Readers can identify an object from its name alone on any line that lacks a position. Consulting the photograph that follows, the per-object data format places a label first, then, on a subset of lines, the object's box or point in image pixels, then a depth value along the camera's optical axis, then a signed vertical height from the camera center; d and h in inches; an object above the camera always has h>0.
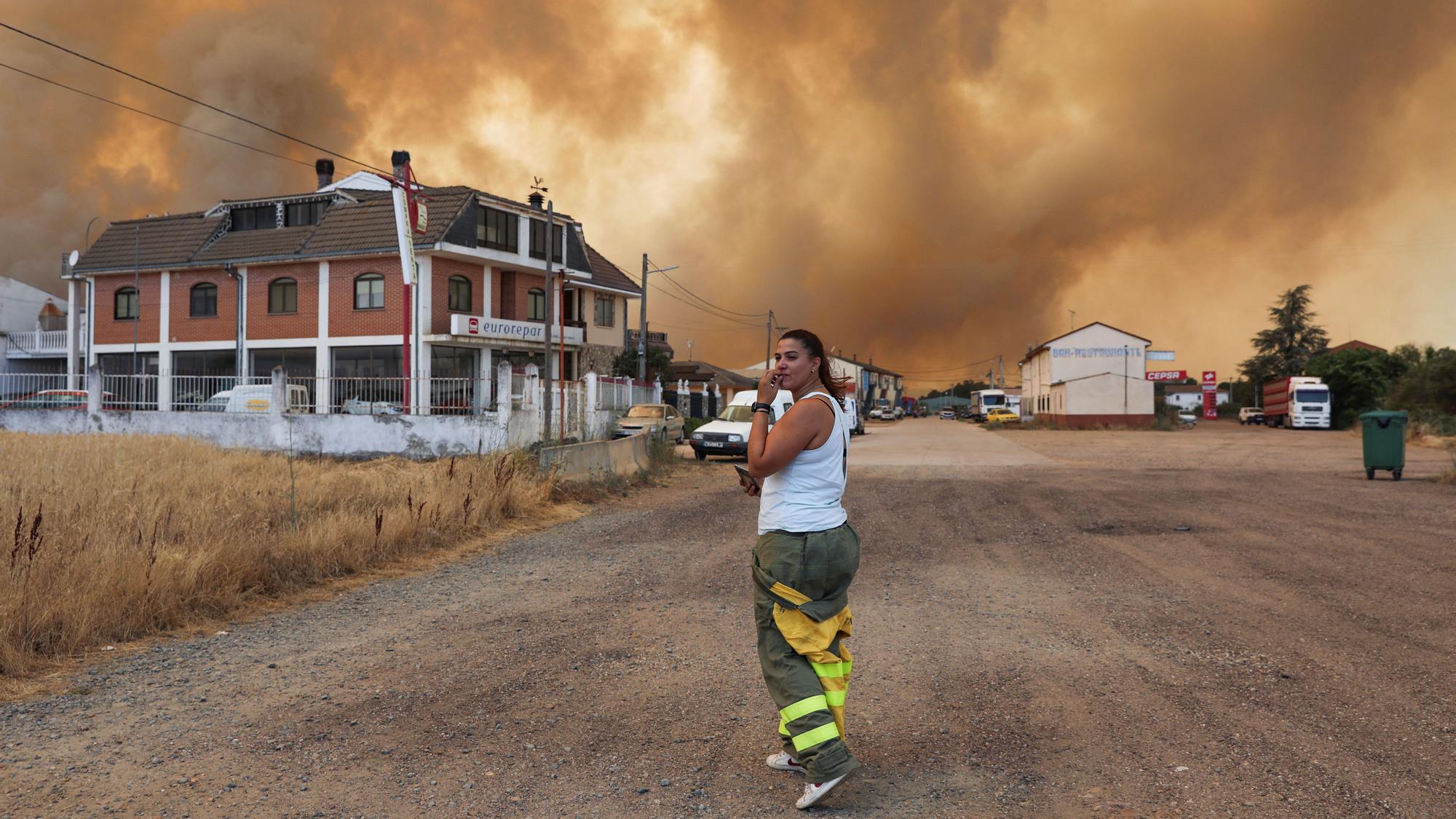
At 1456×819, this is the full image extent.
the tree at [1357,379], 2240.4 +86.3
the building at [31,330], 1824.6 +174.5
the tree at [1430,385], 1561.3 +49.5
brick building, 1424.7 +199.8
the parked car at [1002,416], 2506.2 -9.9
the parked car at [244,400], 855.1 +10.2
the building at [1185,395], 4771.2 +94.3
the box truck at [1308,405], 2085.4 +19.5
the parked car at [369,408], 781.3 +2.9
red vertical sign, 3583.4 +66.3
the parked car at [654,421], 1058.1 -10.7
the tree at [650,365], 1803.6 +93.9
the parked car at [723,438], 944.3 -25.9
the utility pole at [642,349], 1588.3 +108.6
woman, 144.6 -23.2
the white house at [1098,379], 2213.3 +83.0
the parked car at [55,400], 871.7 +9.2
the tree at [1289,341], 3511.3 +277.1
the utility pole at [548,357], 712.4 +62.4
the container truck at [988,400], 3053.6 +40.6
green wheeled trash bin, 719.7 -21.1
